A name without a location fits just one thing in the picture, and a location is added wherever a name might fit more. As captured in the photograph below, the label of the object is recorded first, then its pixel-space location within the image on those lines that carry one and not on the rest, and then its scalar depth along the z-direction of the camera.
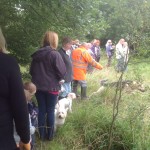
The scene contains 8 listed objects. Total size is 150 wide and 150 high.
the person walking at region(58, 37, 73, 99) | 4.20
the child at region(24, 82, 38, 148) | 2.75
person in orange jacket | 5.37
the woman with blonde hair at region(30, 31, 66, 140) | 3.23
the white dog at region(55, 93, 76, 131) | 3.57
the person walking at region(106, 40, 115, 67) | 11.86
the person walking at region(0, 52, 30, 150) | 1.59
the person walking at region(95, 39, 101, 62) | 10.63
